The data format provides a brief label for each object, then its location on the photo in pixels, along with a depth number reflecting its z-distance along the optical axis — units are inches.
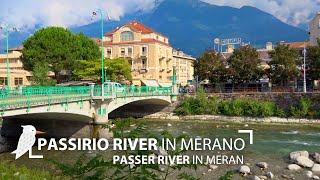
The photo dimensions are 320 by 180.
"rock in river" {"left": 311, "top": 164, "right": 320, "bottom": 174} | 586.5
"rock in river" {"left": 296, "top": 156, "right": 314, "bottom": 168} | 610.4
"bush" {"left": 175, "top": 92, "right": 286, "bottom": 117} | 1262.2
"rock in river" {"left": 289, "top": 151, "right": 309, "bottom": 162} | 646.3
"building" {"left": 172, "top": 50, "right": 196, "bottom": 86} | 2365.7
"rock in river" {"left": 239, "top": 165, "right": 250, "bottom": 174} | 569.1
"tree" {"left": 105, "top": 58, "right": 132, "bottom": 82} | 1633.2
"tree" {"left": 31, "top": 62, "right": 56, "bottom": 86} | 1384.3
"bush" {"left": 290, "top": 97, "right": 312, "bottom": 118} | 1208.9
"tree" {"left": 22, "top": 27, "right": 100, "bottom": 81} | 1553.5
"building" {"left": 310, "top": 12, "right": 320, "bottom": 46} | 1977.1
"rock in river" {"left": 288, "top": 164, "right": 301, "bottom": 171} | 596.7
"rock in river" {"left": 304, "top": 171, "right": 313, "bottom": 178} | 554.9
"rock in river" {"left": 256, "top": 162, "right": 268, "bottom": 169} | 607.2
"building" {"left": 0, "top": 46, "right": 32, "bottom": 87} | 1784.6
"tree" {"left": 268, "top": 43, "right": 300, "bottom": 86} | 1400.7
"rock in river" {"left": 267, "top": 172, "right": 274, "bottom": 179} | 551.2
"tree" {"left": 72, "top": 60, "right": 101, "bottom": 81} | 1559.2
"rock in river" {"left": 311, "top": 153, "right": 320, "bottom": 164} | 645.5
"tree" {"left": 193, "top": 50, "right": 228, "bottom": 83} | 1561.7
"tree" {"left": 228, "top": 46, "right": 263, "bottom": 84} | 1470.6
